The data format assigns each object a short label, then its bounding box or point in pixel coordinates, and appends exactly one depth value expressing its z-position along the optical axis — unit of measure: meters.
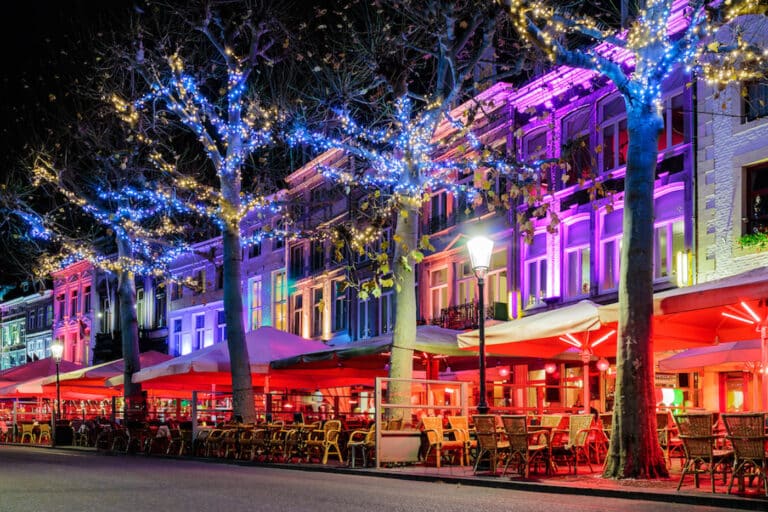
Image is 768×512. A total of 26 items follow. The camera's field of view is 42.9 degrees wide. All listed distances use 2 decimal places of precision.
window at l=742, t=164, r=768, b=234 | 21.59
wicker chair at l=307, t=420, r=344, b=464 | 20.34
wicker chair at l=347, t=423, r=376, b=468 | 18.55
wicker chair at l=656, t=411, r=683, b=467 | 16.05
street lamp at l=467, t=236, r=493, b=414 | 16.78
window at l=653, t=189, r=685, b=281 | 23.72
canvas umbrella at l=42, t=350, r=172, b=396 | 34.47
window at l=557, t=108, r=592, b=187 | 27.11
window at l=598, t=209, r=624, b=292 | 25.66
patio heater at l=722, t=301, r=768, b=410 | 13.95
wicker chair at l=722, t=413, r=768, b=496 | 11.55
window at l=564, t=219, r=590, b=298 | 26.94
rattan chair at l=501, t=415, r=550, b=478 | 15.16
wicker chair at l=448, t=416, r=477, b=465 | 18.20
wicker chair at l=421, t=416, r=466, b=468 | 17.95
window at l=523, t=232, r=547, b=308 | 28.42
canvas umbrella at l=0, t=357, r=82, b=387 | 39.12
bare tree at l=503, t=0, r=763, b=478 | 14.00
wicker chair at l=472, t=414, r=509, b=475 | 15.69
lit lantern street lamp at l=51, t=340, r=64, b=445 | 33.48
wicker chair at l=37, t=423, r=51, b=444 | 35.88
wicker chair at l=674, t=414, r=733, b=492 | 12.22
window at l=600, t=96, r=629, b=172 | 25.88
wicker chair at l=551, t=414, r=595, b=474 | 15.61
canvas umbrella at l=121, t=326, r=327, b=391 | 26.02
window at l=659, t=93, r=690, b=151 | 23.92
